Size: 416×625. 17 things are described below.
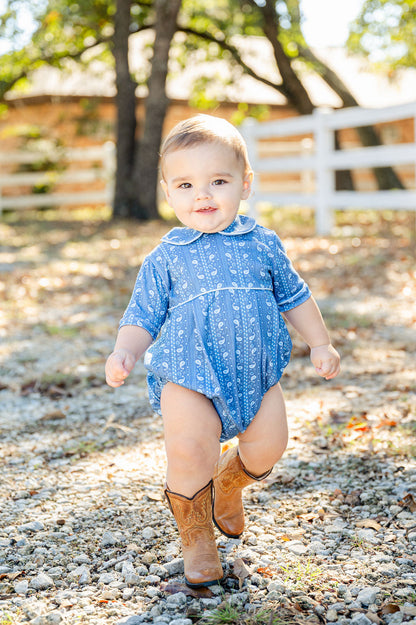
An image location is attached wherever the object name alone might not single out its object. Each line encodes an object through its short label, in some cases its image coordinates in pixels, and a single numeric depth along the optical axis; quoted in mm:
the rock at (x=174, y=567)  2297
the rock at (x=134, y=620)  1997
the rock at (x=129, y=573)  2217
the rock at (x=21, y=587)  2160
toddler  2191
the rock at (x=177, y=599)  2115
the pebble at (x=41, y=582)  2193
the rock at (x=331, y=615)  1995
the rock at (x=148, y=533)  2514
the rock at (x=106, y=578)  2217
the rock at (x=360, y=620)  1957
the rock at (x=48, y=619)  1989
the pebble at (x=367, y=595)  2066
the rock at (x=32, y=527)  2555
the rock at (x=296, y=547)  2392
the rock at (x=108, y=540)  2461
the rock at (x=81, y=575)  2225
